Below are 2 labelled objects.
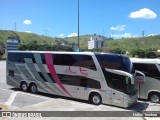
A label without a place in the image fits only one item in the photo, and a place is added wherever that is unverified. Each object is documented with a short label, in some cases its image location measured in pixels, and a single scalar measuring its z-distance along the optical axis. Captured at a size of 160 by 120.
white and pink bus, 8.56
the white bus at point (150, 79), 9.71
